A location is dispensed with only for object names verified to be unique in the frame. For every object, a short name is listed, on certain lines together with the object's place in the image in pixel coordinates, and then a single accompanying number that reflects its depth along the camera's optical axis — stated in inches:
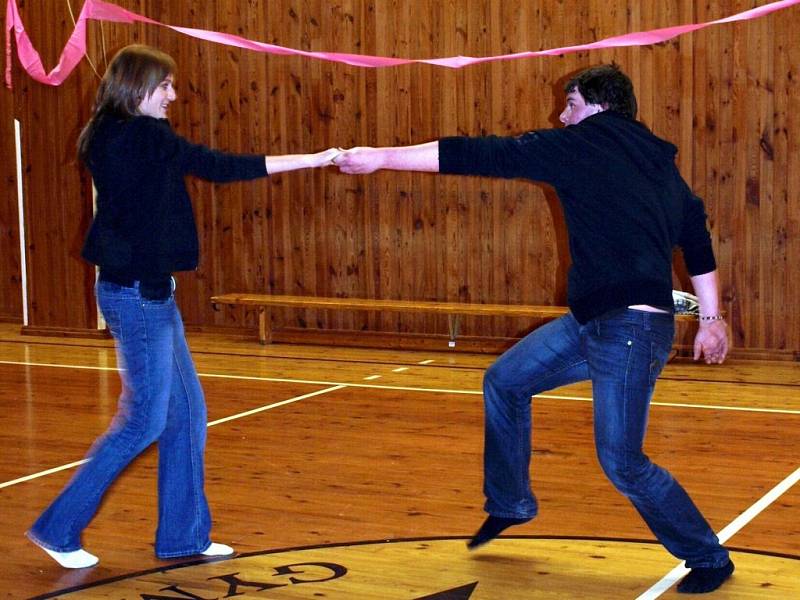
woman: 149.3
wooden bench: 341.7
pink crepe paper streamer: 244.3
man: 137.3
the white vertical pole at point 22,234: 416.8
